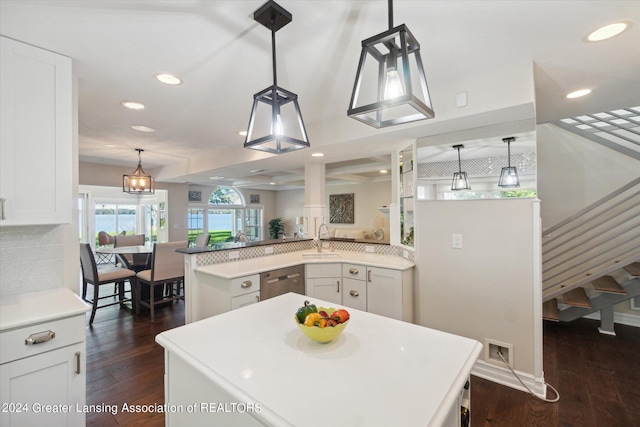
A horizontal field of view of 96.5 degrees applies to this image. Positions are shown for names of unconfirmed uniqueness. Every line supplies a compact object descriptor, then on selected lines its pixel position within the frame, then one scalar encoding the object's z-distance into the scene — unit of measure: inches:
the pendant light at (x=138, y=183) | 181.5
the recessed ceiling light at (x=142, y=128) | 127.5
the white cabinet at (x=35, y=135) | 62.3
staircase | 124.0
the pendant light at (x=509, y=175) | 88.0
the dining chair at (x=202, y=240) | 222.7
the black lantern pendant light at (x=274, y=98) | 53.9
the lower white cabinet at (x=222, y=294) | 99.4
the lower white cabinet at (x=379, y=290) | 108.1
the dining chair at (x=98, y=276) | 142.6
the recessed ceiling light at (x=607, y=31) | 59.4
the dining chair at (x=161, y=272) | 147.2
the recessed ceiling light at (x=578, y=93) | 92.4
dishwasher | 109.2
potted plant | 411.5
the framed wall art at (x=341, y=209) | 343.0
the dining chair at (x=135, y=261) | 171.8
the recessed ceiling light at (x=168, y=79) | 81.3
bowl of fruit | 45.4
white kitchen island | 31.8
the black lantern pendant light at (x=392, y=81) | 39.6
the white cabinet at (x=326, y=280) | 126.3
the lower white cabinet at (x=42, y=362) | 54.9
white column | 162.6
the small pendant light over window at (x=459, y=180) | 96.4
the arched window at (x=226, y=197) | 370.8
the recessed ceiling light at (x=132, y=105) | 100.4
